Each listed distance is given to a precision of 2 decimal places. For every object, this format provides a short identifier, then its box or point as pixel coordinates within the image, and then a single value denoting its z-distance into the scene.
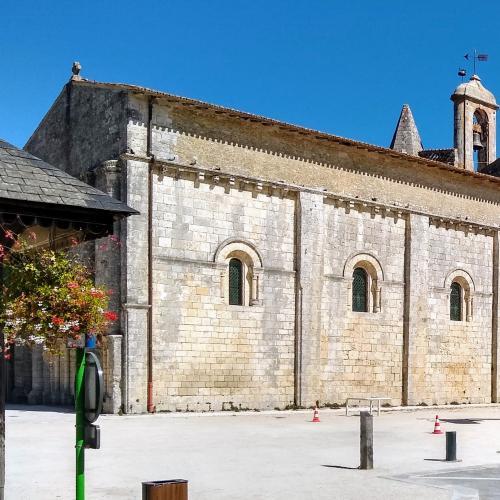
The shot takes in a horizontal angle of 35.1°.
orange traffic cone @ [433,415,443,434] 16.98
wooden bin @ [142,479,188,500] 6.38
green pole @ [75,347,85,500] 6.26
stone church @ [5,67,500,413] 20.44
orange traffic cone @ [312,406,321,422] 19.47
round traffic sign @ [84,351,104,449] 6.20
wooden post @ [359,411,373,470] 11.34
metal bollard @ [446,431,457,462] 12.55
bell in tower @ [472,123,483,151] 35.56
